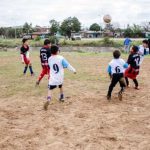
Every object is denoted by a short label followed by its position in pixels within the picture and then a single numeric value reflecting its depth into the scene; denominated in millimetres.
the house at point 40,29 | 108400
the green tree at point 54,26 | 74331
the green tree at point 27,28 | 85088
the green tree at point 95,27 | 97625
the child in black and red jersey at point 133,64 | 11047
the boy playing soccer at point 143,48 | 12320
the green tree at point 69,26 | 75188
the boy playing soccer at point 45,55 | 11766
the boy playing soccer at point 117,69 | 9578
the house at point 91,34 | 92512
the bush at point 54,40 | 45675
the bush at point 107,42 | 46500
